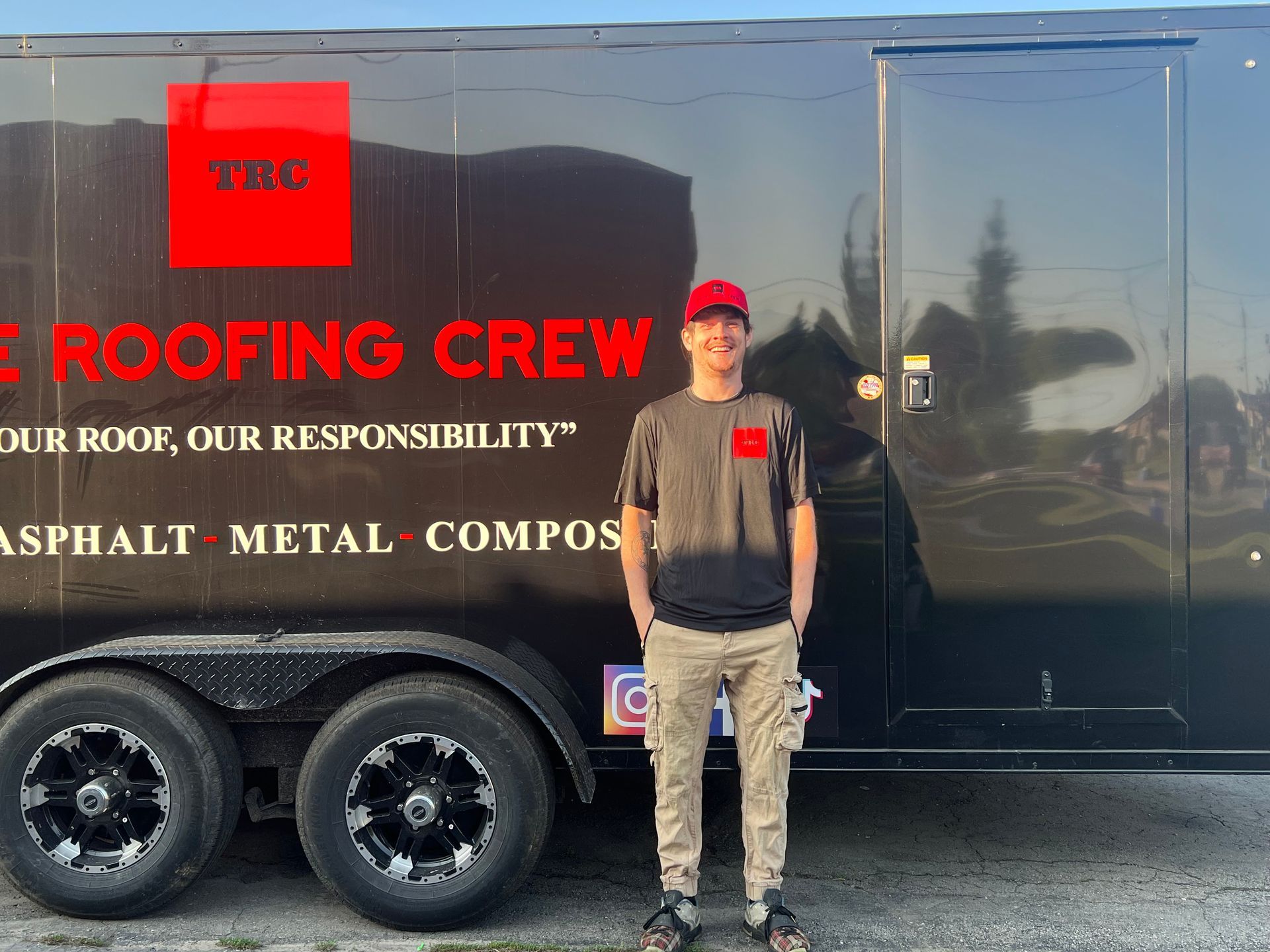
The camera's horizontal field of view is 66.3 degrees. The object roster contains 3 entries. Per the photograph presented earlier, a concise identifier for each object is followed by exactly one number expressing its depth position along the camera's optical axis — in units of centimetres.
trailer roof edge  318
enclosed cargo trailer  318
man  300
